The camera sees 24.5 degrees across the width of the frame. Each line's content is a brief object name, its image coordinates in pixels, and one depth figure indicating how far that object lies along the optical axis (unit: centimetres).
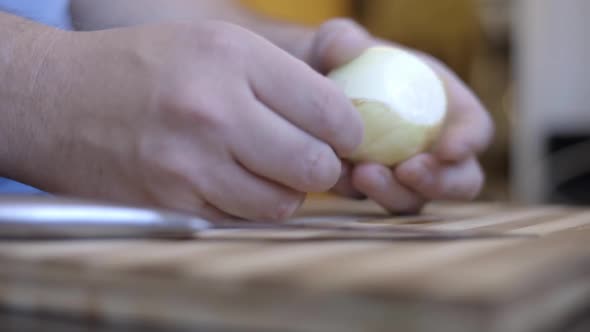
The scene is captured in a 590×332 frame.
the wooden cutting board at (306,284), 44
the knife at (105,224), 54
